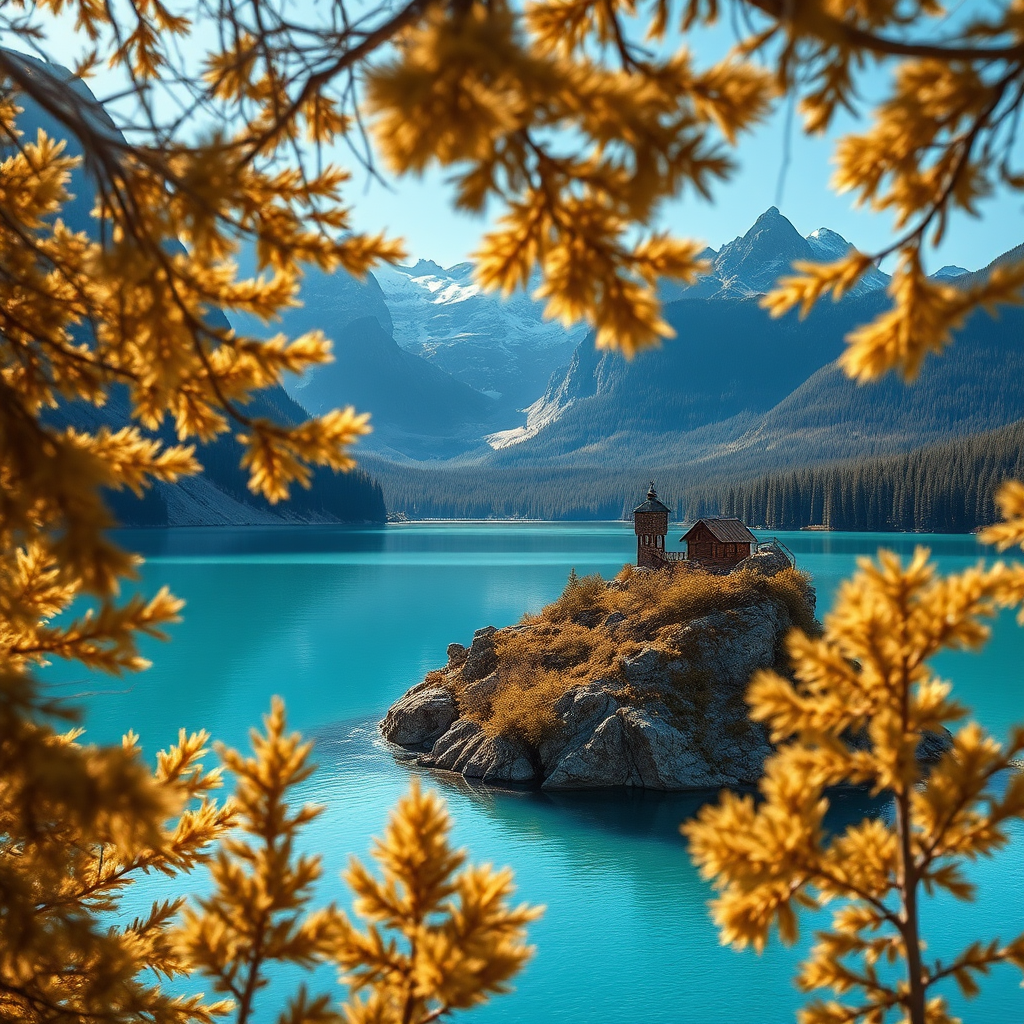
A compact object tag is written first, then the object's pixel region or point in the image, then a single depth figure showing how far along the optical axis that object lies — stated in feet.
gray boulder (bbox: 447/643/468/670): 87.55
